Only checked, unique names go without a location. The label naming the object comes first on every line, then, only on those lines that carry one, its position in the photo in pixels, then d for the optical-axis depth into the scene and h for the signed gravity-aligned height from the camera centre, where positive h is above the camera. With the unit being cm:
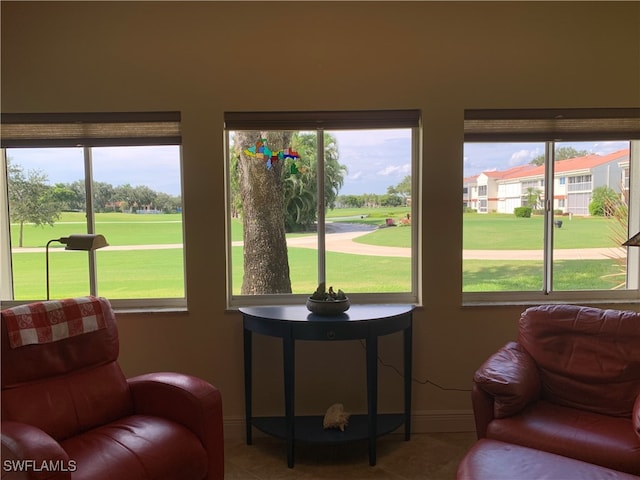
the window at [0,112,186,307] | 287 +1
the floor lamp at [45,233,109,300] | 223 -10
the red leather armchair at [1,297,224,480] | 172 -80
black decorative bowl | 244 -49
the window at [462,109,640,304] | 290 -4
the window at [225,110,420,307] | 287 +3
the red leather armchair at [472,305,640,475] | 179 -81
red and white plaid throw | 191 -45
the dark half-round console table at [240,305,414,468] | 233 -69
